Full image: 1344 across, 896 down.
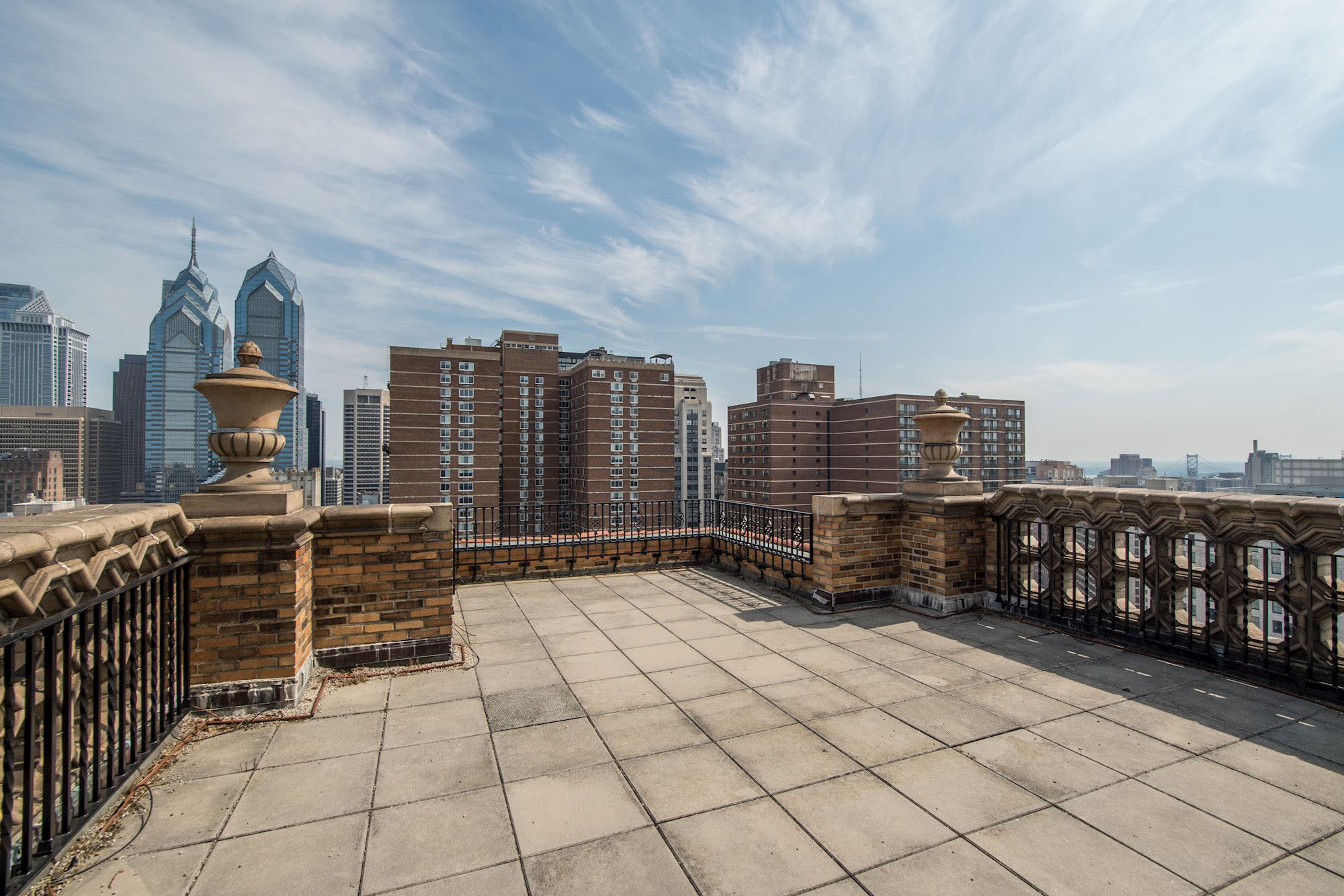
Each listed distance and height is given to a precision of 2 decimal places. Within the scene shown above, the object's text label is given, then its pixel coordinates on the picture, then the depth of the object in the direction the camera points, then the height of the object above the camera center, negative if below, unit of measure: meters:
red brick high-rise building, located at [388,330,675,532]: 73.25 +3.73
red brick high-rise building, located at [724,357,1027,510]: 86.38 +1.32
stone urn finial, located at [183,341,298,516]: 4.25 +0.10
